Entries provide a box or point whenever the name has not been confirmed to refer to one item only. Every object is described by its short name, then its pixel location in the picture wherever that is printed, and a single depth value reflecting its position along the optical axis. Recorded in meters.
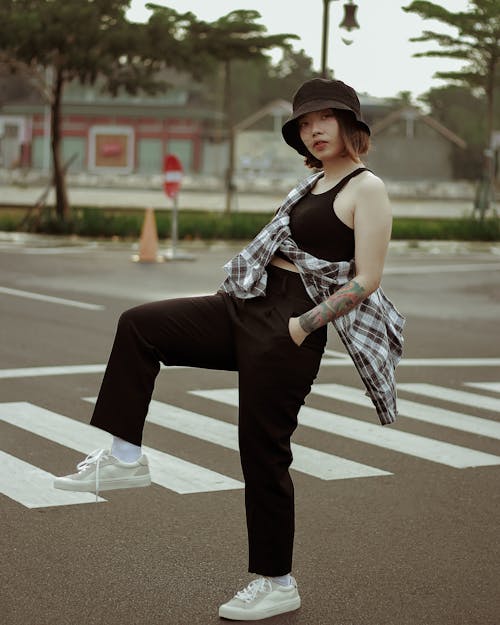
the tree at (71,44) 31.83
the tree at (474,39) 46.12
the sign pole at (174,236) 23.61
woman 4.55
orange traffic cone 23.11
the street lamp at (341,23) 29.26
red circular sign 23.81
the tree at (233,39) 36.16
